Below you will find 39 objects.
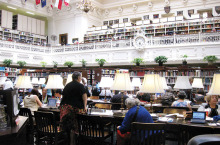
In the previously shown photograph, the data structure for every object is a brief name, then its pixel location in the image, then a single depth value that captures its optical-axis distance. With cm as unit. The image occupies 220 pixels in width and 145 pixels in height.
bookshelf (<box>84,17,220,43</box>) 1401
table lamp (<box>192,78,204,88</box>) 636
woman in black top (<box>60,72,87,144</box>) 371
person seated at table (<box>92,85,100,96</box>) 899
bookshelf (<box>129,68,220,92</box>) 916
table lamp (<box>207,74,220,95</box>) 318
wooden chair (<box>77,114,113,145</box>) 325
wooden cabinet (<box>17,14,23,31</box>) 1829
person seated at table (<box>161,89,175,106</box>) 570
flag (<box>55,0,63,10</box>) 1366
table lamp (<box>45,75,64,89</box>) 523
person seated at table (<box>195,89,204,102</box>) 677
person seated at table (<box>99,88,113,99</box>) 803
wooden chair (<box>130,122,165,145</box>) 260
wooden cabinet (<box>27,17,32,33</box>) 1906
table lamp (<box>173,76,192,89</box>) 502
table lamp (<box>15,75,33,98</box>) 517
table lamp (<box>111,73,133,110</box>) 414
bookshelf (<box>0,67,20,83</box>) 1260
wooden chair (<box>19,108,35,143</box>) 394
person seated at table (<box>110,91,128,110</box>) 562
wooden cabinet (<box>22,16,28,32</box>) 1867
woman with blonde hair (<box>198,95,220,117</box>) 371
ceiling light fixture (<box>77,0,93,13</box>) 1360
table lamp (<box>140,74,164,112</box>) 379
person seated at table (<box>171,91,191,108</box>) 484
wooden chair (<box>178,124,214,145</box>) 287
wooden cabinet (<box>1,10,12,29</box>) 1711
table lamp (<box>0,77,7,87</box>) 783
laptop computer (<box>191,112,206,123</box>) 318
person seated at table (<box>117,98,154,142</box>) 289
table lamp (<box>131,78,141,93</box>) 666
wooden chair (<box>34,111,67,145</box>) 358
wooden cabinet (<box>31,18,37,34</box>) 1949
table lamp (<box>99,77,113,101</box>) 595
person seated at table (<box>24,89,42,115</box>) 477
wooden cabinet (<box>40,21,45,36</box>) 2018
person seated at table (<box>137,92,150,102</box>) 667
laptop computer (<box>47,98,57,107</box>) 498
